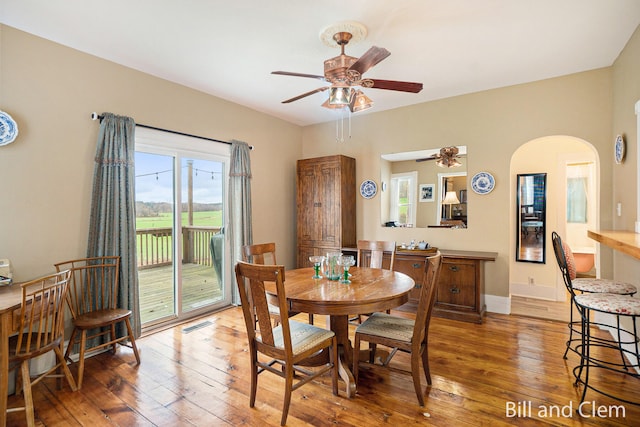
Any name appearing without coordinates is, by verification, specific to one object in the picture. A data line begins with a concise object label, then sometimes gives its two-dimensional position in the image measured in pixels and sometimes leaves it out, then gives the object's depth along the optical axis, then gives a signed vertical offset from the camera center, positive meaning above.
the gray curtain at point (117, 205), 3.02 +0.10
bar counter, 1.73 -0.17
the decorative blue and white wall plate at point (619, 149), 3.05 +0.62
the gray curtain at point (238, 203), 4.39 +0.16
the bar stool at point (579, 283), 2.43 -0.55
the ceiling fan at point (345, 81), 2.55 +1.09
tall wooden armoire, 4.82 +0.14
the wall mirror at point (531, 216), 4.72 -0.04
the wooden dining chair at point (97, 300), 2.73 -0.77
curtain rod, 3.08 +0.96
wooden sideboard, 3.79 -0.83
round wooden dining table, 2.06 -0.55
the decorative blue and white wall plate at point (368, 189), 5.00 +0.39
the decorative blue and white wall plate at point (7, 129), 2.55 +0.69
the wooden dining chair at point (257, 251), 3.22 -0.38
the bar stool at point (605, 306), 1.97 -0.58
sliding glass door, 3.65 -0.19
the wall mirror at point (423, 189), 4.38 +0.35
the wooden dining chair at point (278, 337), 1.96 -0.84
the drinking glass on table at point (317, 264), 2.74 -0.43
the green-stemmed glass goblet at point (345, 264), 2.60 -0.40
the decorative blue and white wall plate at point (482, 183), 4.14 +0.40
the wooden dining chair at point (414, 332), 2.15 -0.84
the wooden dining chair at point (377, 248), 3.37 -0.36
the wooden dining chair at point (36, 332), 1.95 -0.79
